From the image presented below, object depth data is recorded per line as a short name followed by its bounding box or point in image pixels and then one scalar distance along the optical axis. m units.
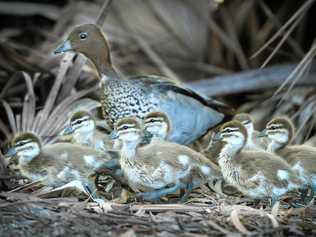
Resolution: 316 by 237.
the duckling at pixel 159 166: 10.83
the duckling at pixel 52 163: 11.17
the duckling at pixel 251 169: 10.60
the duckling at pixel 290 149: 10.76
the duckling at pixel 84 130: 12.03
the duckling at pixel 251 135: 12.08
